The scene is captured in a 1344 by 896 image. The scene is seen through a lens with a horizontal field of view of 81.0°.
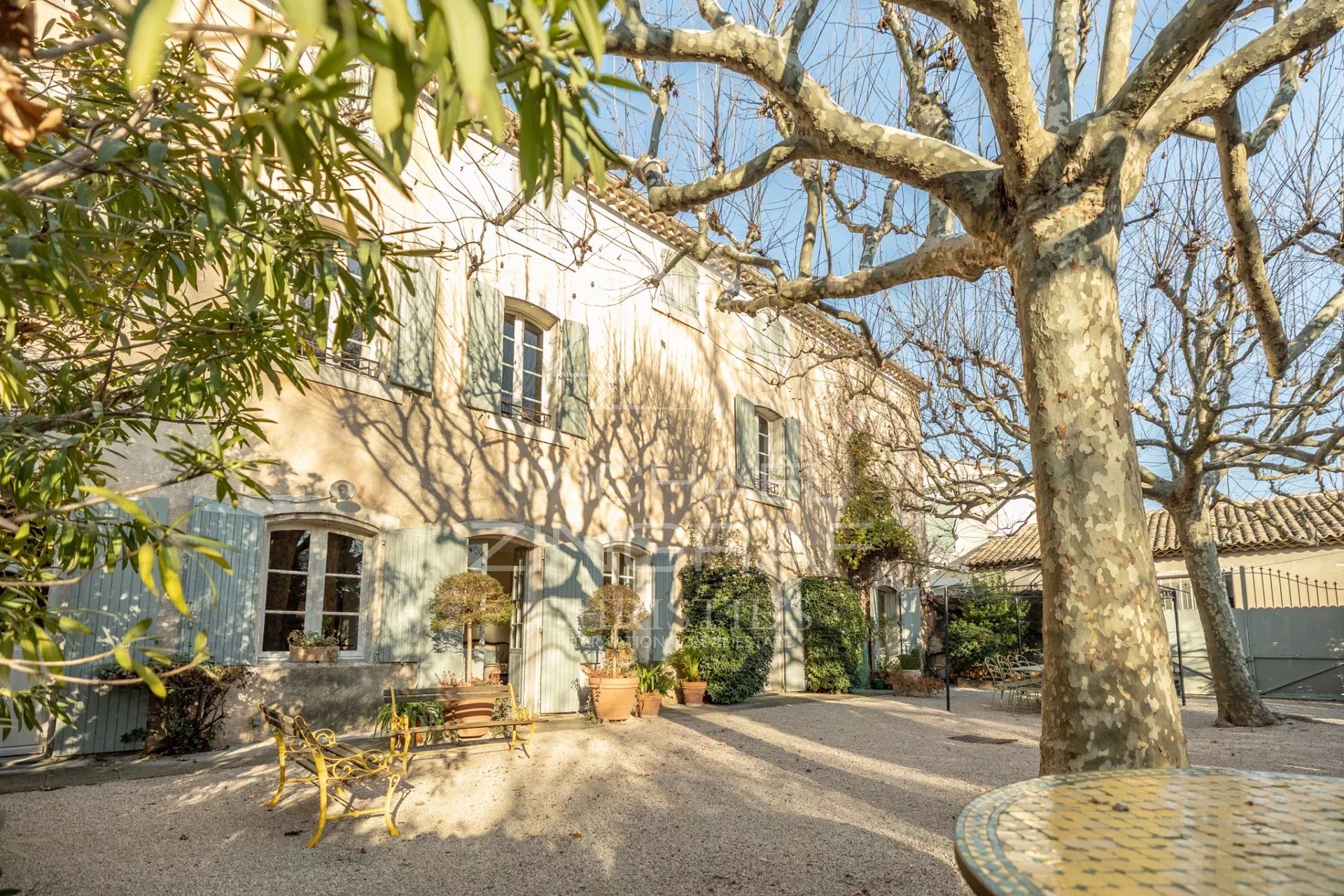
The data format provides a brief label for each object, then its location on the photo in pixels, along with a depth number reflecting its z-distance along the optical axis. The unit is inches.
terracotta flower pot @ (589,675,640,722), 344.2
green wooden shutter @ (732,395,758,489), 499.8
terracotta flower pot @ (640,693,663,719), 364.5
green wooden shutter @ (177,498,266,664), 247.9
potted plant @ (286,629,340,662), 277.7
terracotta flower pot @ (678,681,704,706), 414.3
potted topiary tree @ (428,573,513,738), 301.7
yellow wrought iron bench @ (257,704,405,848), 167.3
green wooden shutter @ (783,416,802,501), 544.4
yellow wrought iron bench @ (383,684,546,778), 234.7
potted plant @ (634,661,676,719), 365.7
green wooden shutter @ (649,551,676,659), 428.5
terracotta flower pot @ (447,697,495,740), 266.7
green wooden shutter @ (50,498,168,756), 227.5
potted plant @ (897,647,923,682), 589.6
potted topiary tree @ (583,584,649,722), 344.8
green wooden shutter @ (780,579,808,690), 505.7
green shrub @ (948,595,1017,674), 590.6
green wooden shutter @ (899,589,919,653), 625.6
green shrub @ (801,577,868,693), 514.0
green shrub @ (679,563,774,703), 418.0
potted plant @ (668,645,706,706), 414.6
